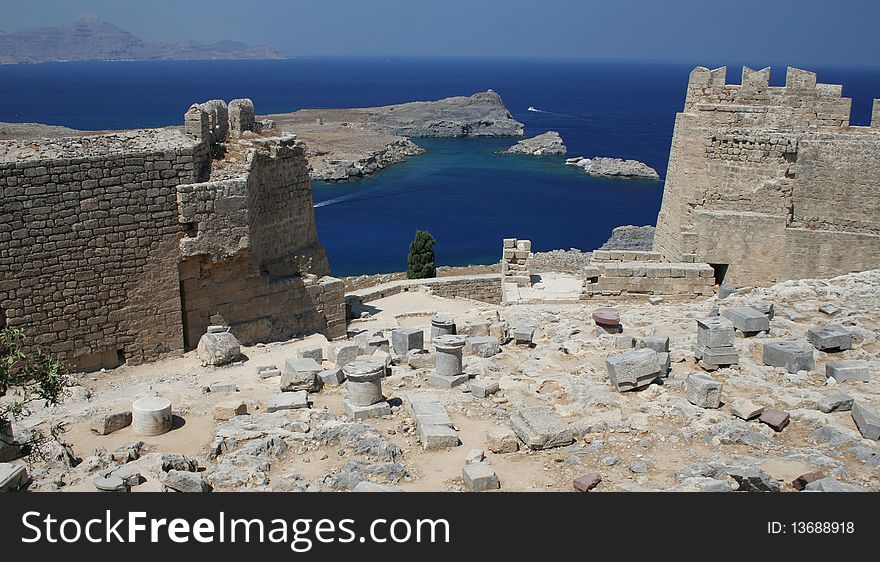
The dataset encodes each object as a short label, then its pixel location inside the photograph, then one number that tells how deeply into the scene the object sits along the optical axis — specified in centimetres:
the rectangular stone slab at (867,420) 770
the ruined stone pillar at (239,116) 1609
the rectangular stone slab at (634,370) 927
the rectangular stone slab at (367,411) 898
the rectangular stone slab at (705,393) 865
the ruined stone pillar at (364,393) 903
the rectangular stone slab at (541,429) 801
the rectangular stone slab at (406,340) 1164
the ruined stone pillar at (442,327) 1223
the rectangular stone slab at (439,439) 812
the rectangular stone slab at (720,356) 980
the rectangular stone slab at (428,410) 855
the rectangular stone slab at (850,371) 916
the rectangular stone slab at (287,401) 927
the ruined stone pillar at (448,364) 1006
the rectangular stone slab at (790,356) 952
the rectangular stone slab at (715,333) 988
